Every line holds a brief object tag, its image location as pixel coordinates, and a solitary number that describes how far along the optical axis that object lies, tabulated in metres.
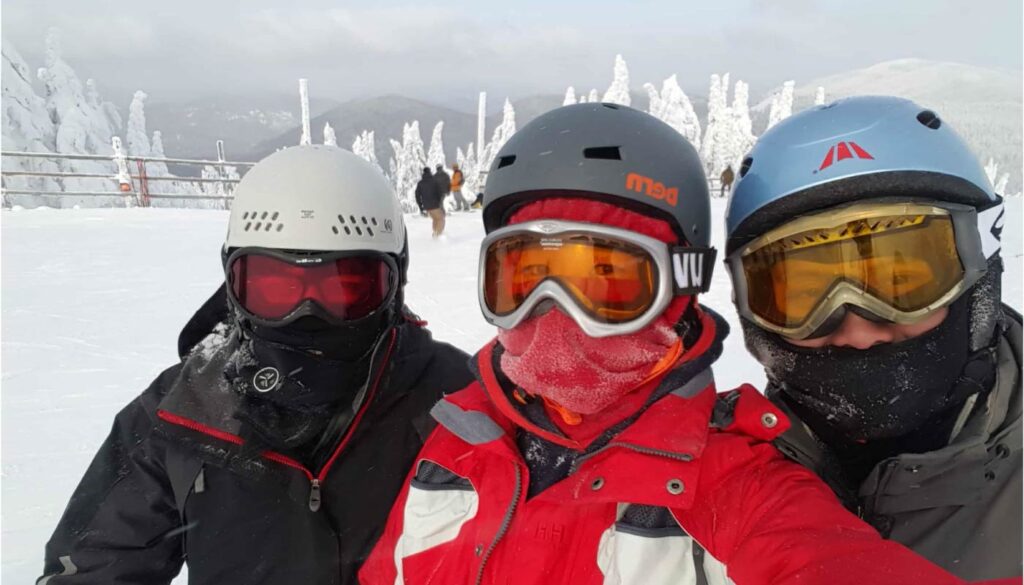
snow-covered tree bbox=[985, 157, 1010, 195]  67.31
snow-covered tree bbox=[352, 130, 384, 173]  65.41
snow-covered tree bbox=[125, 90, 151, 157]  39.88
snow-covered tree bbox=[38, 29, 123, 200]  30.97
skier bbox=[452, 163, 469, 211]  23.83
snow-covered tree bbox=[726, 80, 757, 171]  51.17
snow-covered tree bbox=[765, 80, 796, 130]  59.08
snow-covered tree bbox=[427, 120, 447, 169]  64.44
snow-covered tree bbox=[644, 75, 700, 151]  52.38
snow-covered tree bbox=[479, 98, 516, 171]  59.69
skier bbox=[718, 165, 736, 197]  29.67
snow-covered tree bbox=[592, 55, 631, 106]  51.28
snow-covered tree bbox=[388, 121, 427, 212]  60.75
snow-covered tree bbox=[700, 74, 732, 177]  53.12
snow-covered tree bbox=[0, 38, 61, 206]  27.45
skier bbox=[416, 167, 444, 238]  15.25
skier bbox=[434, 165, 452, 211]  16.14
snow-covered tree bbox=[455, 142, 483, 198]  66.50
